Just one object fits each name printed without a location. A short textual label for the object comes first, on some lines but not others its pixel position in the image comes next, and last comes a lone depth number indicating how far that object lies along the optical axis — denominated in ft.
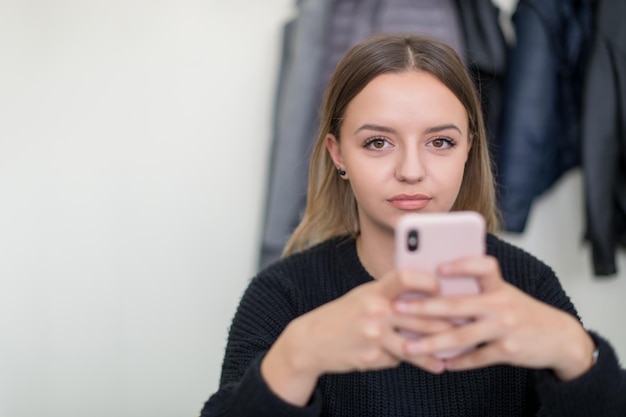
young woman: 2.06
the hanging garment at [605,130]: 5.43
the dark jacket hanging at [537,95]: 5.52
